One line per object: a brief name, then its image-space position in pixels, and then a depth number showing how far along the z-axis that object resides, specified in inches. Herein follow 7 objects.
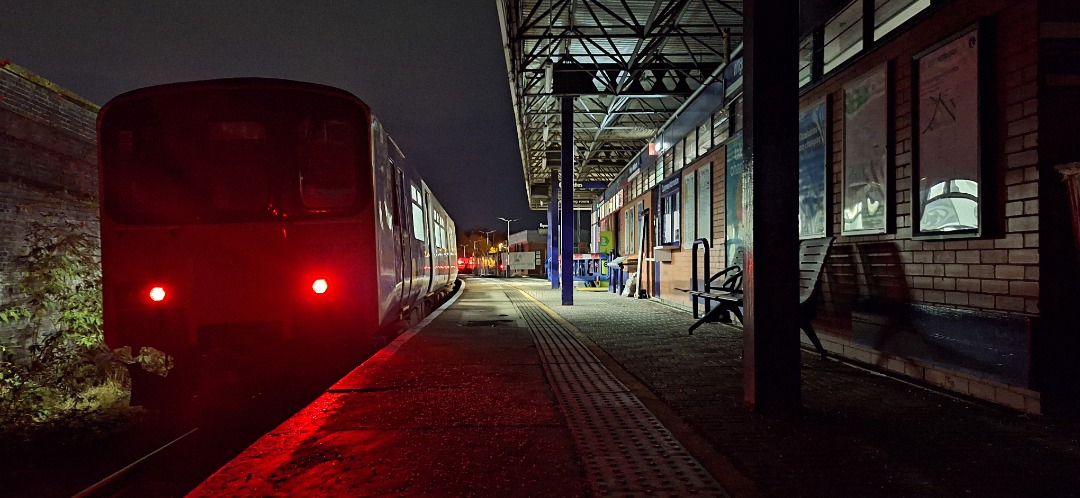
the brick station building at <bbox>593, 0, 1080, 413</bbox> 143.9
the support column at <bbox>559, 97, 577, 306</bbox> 592.1
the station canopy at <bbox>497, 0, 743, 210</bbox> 460.4
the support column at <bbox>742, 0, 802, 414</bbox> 148.5
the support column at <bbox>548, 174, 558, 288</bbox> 881.7
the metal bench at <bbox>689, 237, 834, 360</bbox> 215.3
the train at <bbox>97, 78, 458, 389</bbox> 181.3
